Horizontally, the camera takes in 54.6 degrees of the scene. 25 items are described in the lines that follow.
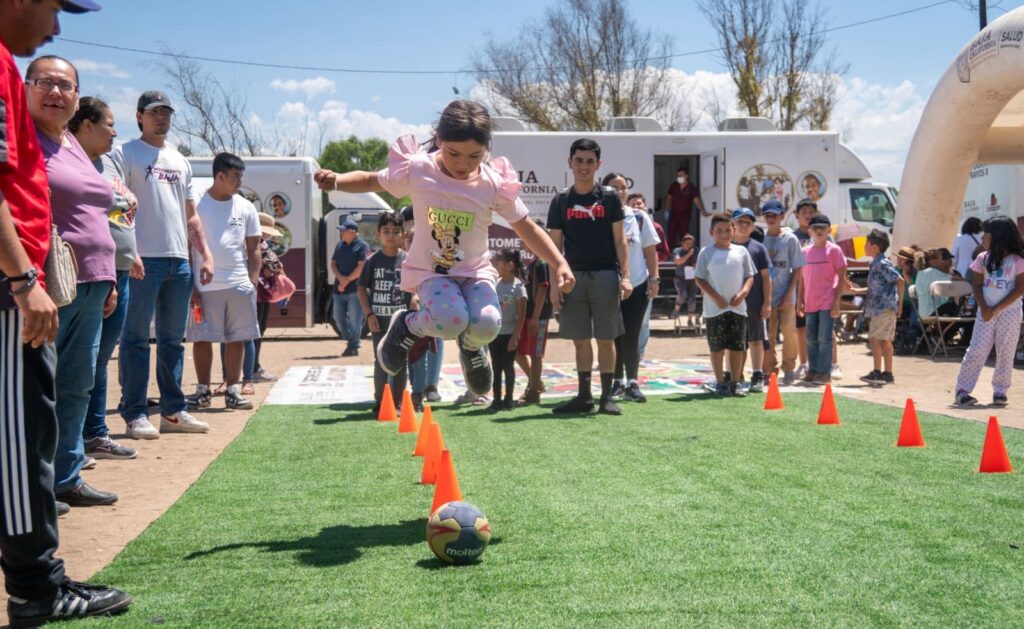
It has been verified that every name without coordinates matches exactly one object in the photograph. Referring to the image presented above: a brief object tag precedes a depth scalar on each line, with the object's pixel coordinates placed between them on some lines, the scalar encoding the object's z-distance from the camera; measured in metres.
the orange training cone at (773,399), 8.84
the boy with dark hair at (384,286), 9.10
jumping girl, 5.09
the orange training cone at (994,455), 5.68
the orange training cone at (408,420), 7.60
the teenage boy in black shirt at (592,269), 8.69
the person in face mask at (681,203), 20.61
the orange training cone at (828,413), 7.85
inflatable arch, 14.05
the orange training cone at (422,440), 6.50
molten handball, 3.86
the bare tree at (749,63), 34.38
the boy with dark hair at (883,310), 11.37
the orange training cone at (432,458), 5.40
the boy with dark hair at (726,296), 10.09
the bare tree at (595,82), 37.03
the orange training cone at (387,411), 8.41
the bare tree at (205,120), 32.12
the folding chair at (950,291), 13.86
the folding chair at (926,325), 14.21
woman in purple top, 4.74
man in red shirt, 3.15
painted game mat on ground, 10.45
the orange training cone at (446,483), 4.49
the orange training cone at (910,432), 6.68
